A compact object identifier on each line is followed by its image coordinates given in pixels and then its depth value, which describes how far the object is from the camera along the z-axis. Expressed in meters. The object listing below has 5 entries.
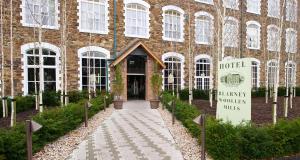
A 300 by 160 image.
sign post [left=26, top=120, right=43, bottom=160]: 4.58
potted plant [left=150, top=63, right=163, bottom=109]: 16.09
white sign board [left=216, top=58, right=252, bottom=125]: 6.59
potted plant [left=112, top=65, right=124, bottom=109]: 15.55
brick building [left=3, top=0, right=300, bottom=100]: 14.95
